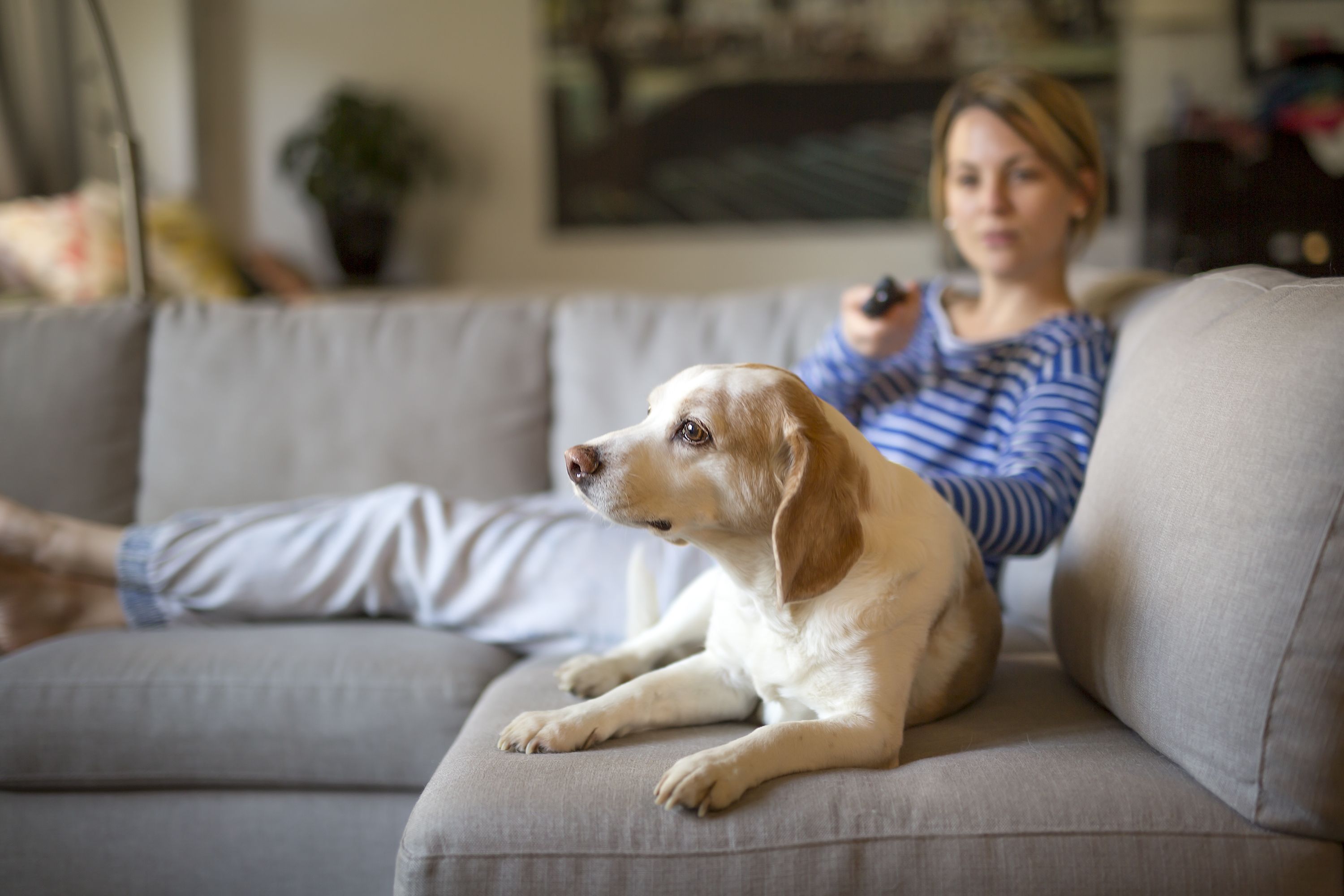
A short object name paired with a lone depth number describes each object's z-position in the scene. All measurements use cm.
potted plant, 443
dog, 100
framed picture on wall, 460
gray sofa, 91
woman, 157
